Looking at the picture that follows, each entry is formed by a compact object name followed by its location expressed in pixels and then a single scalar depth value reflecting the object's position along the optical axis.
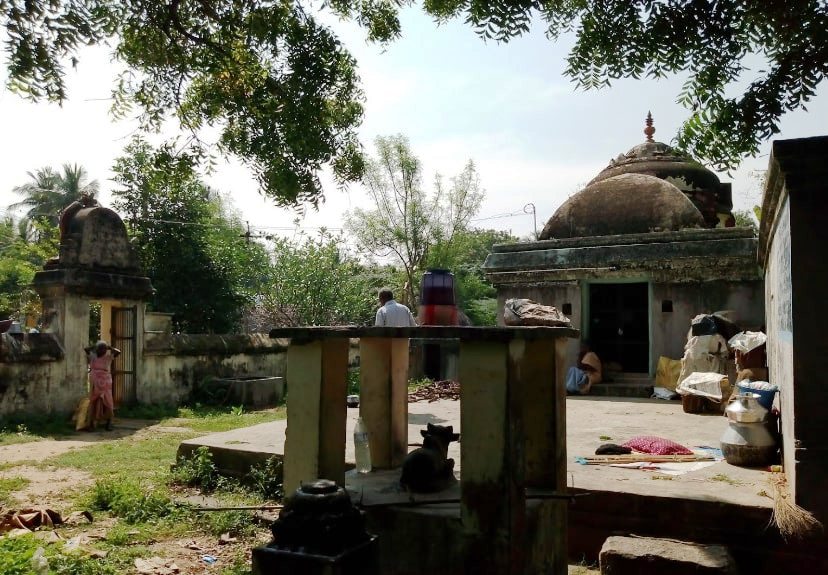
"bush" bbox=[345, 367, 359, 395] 14.24
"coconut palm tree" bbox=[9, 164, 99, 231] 30.30
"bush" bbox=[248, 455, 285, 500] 5.59
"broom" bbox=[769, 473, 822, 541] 3.66
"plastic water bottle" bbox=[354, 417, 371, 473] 4.01
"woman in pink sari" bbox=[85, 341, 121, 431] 10.09
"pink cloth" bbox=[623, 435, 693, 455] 5.51
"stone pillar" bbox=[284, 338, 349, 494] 3.43
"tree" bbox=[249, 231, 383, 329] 19.86
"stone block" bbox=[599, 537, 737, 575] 3.47
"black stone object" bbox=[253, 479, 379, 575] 2.26
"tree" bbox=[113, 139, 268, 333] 17.27
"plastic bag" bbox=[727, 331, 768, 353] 8.15
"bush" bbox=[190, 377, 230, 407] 13.05
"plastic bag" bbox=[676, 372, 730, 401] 8.00
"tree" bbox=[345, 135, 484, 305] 25.98
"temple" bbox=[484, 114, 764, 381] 9.97
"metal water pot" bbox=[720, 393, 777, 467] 4.96
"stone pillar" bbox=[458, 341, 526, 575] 2.96
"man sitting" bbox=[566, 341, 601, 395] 10.35
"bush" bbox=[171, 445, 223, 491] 5.95
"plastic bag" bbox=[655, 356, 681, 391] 9.80
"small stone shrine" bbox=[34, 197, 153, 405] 10.81
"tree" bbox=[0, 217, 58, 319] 18.16
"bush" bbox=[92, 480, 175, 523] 5.17
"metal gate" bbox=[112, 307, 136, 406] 11.92
